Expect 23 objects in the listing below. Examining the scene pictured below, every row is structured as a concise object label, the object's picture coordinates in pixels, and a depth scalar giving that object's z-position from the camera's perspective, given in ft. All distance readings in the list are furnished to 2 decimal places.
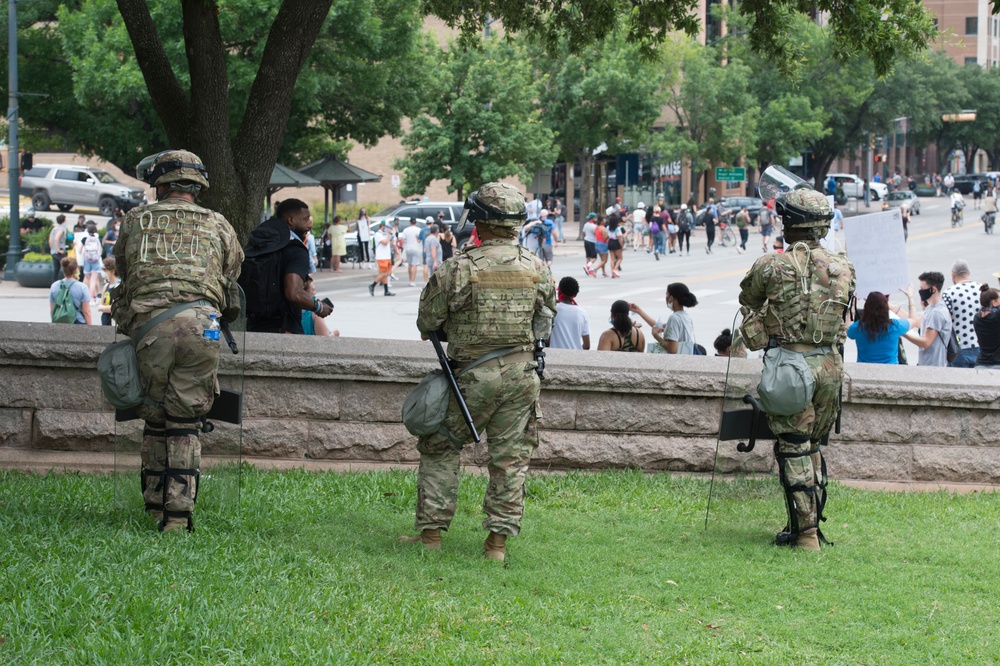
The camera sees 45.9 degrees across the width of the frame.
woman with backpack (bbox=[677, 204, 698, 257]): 131.44
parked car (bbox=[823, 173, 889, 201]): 230.89
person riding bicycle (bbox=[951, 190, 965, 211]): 175.11
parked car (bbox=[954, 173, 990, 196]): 262.26
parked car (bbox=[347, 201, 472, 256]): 122.11
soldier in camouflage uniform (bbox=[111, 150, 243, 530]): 17.95
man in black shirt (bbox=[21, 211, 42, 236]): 108.27
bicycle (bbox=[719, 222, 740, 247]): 147.86
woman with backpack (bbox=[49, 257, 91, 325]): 47.26
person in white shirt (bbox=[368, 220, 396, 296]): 87.92
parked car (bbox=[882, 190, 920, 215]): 208.41
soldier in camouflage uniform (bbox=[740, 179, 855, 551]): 18.80
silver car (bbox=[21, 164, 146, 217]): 149.18
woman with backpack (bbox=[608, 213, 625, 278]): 101.86
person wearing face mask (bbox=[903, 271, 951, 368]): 36.32
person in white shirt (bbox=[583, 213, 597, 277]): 103.09
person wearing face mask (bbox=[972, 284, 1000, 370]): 33.47
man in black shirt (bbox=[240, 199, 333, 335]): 24.63
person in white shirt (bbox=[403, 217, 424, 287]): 96.58
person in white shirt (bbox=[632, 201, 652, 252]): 140.26
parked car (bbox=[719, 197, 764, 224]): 182.73
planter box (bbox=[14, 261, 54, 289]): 87.92
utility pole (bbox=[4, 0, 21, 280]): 87.45
